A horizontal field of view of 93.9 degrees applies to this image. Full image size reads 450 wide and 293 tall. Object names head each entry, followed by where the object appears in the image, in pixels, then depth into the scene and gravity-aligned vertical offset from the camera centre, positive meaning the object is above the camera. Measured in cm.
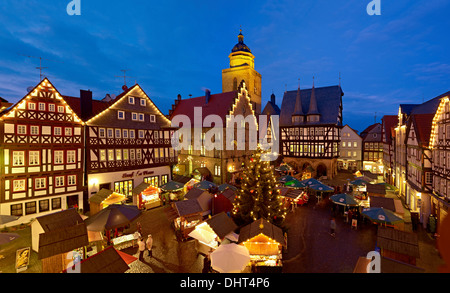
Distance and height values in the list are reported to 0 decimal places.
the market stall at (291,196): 2009 -485
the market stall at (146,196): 2067 -497
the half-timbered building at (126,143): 2130 +42
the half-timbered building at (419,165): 1703 -183
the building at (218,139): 2917 +104
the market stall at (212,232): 1230 -517
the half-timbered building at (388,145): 3144 -6
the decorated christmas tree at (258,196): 1448 -352
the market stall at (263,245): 1058 -517
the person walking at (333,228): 1497 -590
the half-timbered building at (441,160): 1444 -112
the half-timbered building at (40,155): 1655 -66
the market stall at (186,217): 1480 -511
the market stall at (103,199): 1797 -457
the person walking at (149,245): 1248 -584
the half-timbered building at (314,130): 3472 +256
